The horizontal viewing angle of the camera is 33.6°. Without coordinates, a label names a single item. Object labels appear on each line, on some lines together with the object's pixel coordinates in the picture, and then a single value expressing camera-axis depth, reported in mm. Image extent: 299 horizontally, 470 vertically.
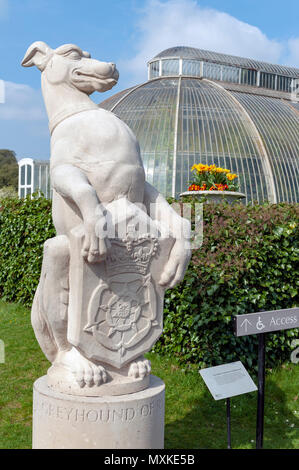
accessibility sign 3695
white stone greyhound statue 2928
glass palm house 17281
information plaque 3973
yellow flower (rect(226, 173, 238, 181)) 7884
